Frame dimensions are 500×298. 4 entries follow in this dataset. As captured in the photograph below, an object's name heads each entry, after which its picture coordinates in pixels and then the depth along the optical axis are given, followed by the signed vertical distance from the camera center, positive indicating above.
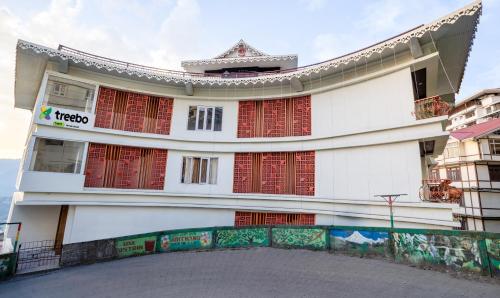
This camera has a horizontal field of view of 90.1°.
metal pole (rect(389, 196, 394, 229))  10.00 -0.98
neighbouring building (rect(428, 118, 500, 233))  24.22 +1.67
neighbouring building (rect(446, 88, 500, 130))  33.78 +11.78
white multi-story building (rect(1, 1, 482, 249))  11.19 +2.25
